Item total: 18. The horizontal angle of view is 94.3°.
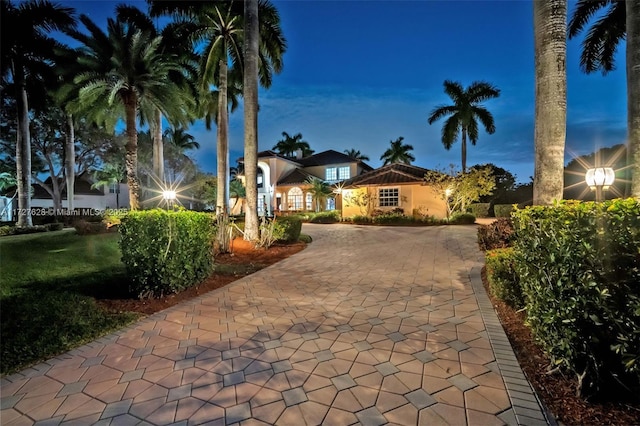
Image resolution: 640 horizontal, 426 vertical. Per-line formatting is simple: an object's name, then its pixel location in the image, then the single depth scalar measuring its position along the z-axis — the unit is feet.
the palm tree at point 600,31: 38.14
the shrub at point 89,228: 42.80
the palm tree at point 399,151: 133.39
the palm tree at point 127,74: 44.19
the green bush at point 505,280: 14.69
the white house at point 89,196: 121.39
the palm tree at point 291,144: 145.28
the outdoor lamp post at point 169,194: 32.08
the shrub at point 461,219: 65.10
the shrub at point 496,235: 28.09
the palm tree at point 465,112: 85.71
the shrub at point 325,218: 78.38
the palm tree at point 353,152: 169.37
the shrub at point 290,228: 37.81
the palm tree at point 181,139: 135.44
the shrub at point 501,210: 79.96
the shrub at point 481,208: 85.86
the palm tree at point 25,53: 45.52
